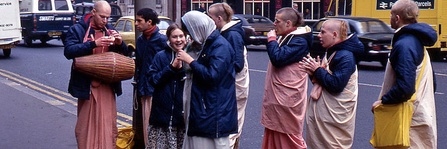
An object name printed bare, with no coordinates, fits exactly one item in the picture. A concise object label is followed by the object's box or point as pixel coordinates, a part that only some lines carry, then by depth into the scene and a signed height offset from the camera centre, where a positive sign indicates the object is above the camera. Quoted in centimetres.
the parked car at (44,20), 3056 -108
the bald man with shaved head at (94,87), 673 -84
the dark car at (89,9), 3850 -85
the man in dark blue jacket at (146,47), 702 -51
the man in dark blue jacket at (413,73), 561 -61
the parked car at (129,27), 2175 -101
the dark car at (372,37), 1942 -115
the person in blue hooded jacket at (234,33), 708 -38
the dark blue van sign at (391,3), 2275 -38
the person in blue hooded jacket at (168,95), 578 -79
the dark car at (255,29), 2855 -136
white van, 2406 -102
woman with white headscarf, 530 -66
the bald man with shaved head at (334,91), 618 -80
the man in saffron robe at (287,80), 669 -78
